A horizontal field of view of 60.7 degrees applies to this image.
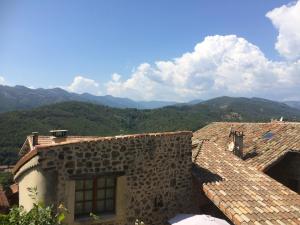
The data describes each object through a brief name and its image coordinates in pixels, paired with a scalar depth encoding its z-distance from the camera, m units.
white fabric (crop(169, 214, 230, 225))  7.69
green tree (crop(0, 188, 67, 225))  5.21
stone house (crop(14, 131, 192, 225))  7.27
